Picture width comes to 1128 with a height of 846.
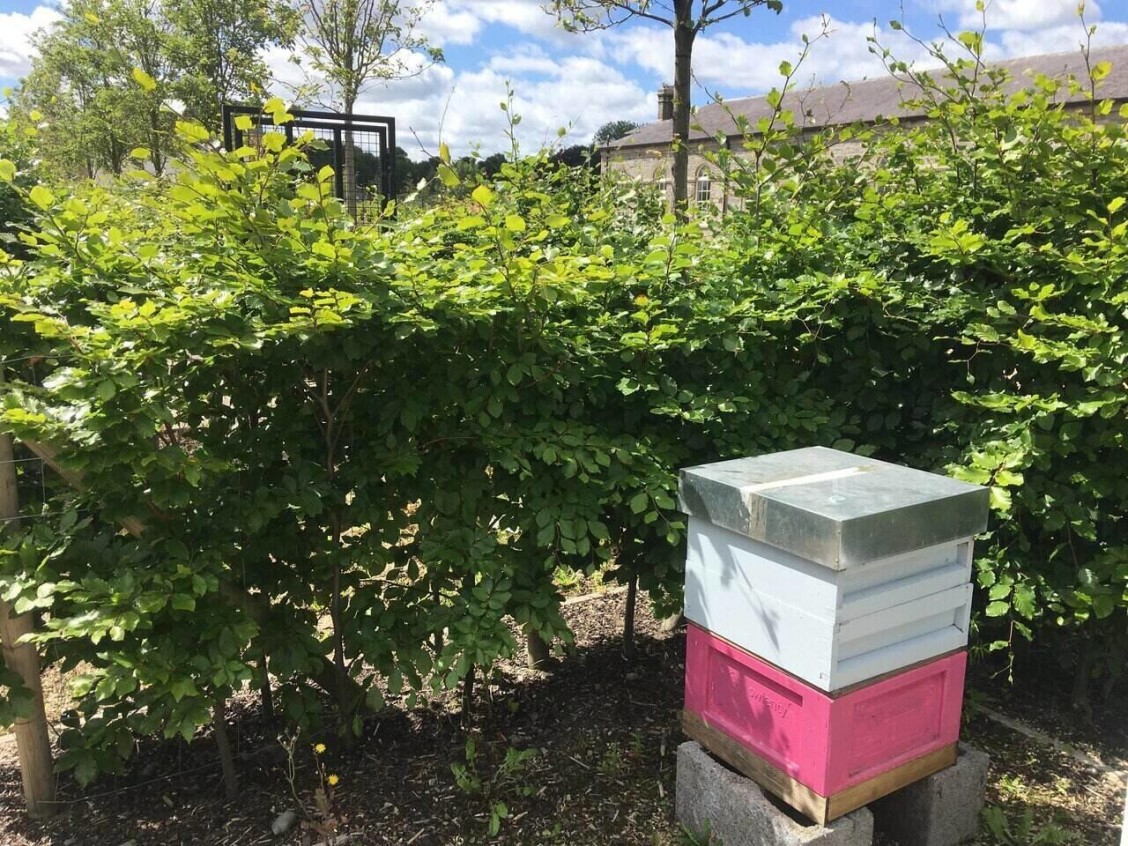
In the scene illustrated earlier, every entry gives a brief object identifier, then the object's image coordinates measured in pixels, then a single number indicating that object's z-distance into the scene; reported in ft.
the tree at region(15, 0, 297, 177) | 80.07
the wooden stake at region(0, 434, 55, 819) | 8.18
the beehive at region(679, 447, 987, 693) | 6.40
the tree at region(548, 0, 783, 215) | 18.63
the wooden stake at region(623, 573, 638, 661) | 11.22
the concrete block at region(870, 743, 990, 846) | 7.73
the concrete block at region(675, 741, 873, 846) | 6.95
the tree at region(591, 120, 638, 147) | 162.58
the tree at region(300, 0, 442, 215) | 43.32
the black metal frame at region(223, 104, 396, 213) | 29.14
